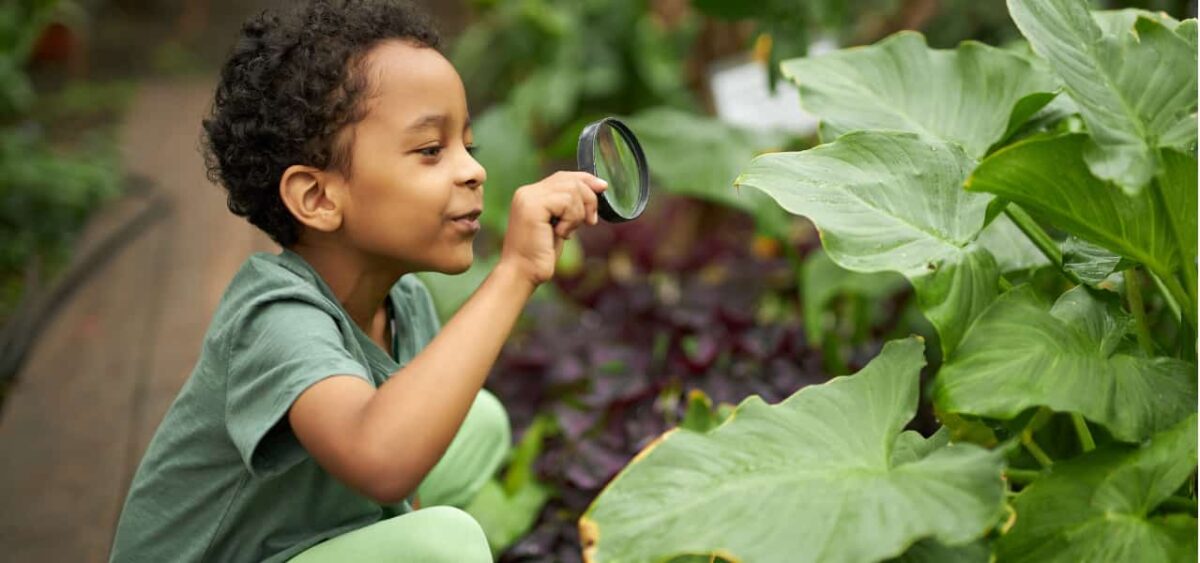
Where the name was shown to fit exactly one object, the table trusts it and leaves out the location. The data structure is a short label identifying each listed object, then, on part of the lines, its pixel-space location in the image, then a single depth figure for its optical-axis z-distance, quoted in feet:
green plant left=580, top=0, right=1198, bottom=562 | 3.77
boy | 4.27
